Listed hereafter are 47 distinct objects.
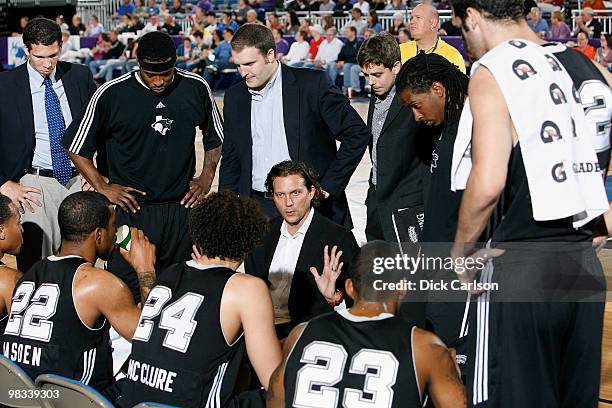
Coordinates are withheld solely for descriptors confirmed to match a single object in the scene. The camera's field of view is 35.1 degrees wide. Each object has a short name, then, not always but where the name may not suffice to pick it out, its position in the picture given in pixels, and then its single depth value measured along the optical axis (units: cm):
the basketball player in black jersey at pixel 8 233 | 436
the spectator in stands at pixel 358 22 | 2156
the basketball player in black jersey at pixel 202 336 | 348
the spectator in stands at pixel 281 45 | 2177
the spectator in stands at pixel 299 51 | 2117
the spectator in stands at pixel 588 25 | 1828
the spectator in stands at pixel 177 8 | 2742
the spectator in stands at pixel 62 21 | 2656
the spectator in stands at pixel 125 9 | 2881
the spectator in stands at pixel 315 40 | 2114
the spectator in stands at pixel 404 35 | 1767
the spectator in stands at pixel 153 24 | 2577
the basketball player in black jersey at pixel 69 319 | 393
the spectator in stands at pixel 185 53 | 2355
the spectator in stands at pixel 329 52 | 2059
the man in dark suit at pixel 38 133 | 572
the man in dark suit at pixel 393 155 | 524
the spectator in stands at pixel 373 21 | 2095
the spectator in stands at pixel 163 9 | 2694
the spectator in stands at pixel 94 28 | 2683
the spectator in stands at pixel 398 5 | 2236
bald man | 705
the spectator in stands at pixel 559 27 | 1858
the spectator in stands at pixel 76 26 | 2700
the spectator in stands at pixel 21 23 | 2645
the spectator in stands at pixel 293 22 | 2283
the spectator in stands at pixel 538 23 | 1848
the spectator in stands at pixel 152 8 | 2790
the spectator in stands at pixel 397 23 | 2017
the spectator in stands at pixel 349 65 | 1997
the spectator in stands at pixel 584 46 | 1653
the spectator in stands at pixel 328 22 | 2106
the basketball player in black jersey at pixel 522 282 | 304
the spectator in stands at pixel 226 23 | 2412
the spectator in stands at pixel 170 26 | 2550
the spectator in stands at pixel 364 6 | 2283
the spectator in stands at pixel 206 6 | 2672
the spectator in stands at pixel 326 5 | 2402
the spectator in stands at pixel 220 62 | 2231
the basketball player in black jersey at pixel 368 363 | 310
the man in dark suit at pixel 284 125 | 538
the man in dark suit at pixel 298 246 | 474
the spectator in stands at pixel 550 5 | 2080
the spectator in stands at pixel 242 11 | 2484
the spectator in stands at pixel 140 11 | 2719
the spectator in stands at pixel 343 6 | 2381
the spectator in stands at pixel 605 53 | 1678
